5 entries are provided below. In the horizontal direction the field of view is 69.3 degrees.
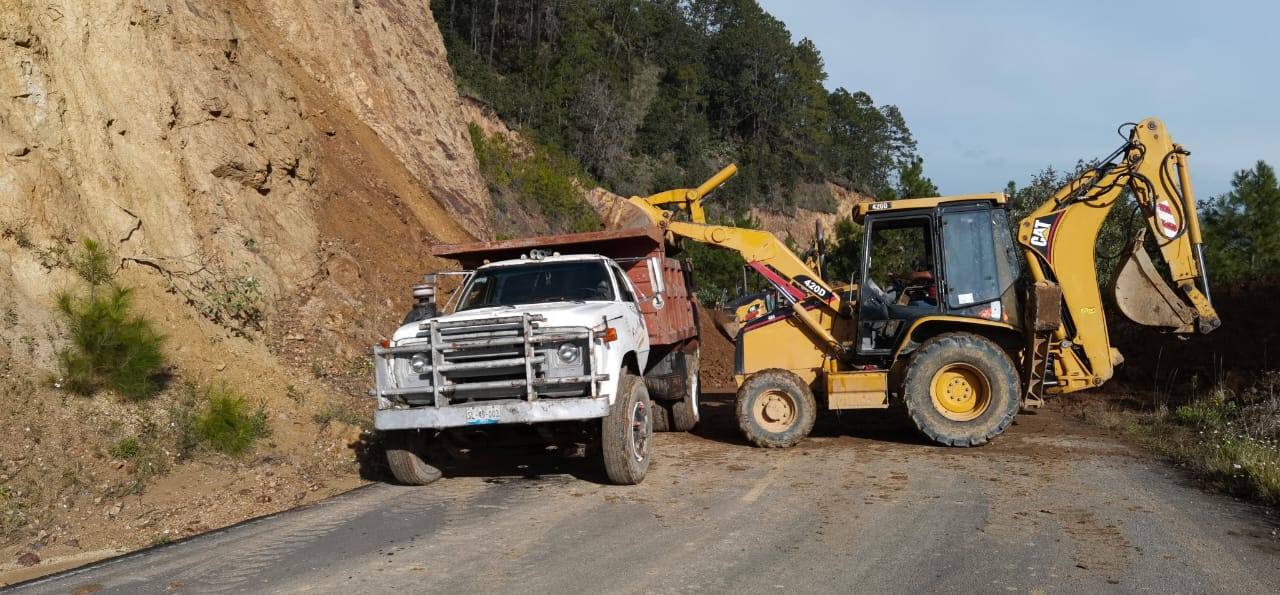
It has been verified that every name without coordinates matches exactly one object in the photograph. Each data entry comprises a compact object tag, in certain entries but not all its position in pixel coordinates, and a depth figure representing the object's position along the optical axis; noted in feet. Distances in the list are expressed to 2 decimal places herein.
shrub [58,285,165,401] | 30.01
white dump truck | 26.32
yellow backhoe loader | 34.22
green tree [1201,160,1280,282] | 86.43
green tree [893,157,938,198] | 91.71
